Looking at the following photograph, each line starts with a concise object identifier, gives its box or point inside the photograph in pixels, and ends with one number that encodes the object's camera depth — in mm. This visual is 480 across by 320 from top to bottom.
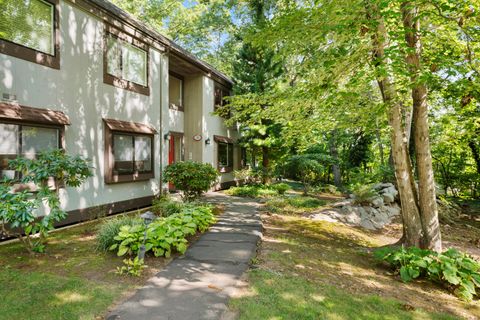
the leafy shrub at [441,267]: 4375
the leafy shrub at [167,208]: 7270
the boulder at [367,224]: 9523
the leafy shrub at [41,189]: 4117
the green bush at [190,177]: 8859
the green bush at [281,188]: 12984
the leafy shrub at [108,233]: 4906
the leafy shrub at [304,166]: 12383
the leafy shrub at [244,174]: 14227
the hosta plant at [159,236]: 4539
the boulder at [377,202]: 10734
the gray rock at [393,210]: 10872
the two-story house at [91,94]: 6008
